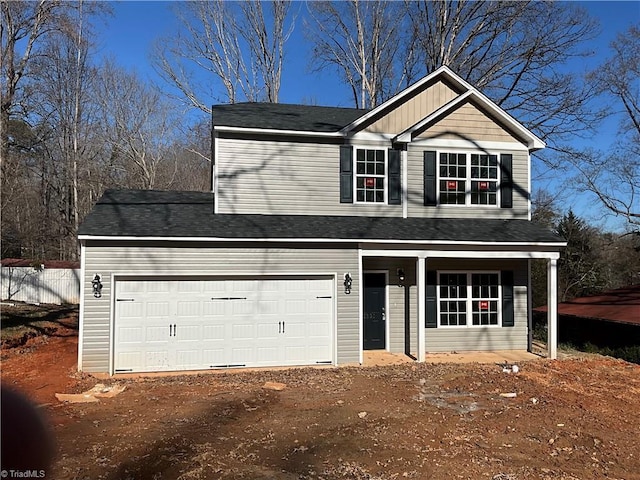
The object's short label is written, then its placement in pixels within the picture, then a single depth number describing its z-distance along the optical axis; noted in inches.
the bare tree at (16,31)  831.7
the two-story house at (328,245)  402.9
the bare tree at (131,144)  1169.4
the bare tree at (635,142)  949.8
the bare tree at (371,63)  1043.9
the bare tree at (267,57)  1032.8
